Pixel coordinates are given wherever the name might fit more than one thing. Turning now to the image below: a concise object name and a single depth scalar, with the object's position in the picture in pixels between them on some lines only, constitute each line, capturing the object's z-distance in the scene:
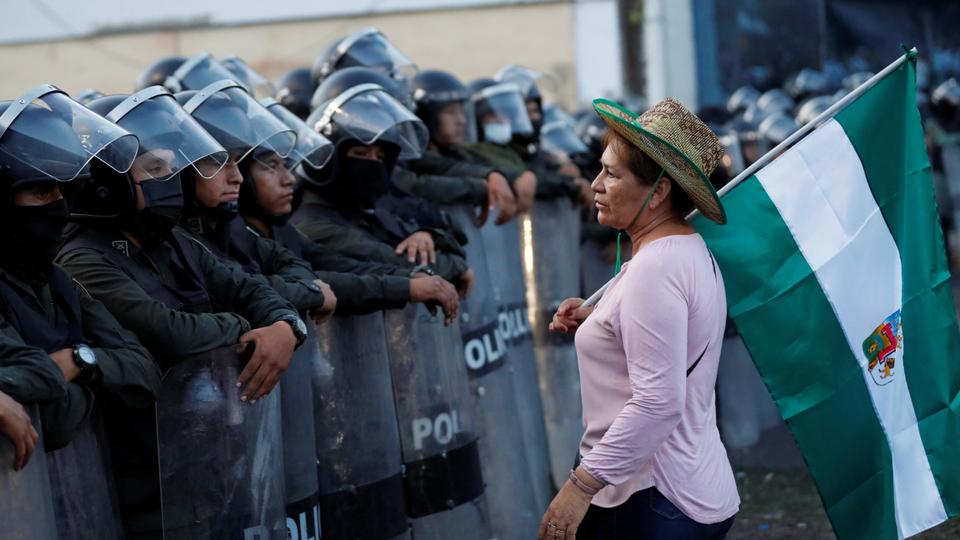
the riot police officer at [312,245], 5.04
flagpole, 4.23
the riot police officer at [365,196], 5.83
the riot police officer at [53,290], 3.57
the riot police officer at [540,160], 8.15
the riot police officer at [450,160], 7.05
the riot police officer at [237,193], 4.75
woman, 3.43
